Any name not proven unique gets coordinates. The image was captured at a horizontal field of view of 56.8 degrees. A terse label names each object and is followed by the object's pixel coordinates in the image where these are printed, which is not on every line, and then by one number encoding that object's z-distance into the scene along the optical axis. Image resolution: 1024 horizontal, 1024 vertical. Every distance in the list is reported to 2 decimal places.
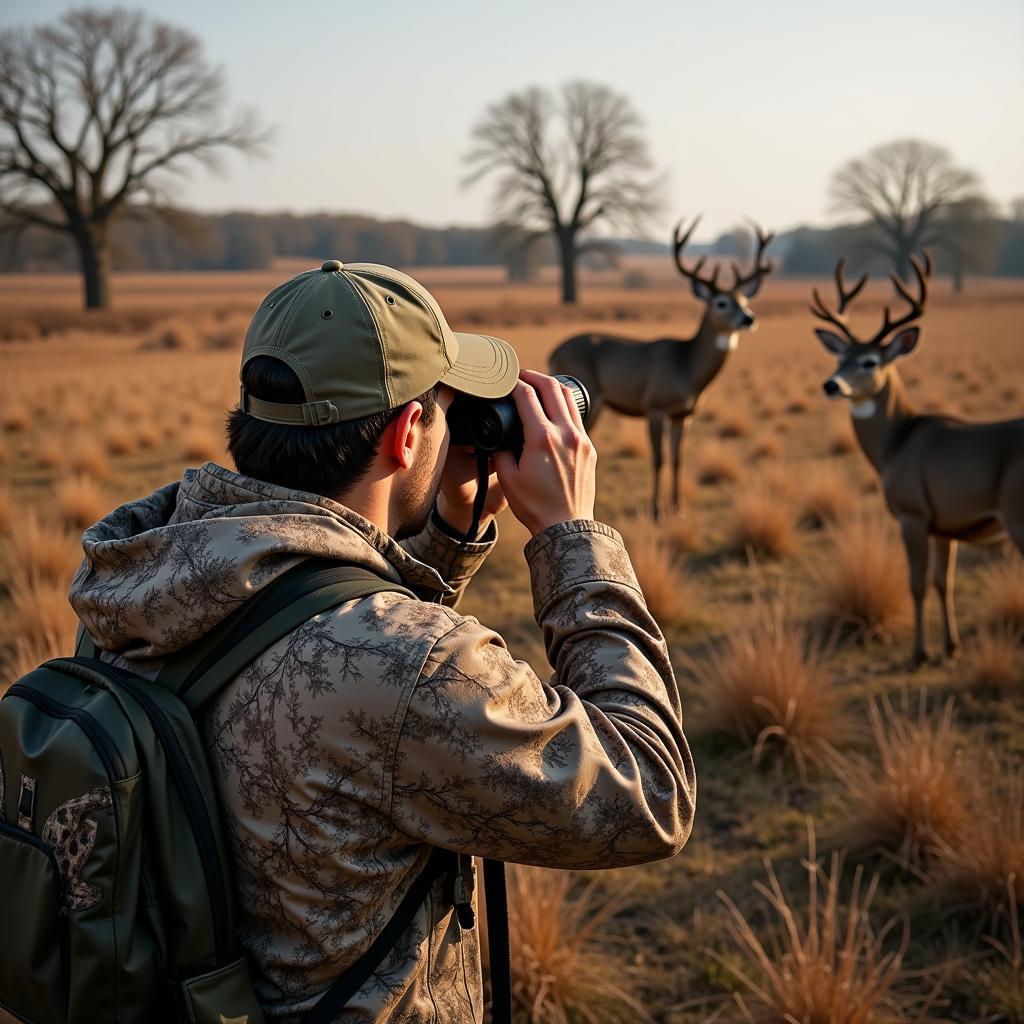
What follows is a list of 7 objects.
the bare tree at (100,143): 33.06
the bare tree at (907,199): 55.12
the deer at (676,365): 9.24
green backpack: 1.14
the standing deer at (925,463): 5.00
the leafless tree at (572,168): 47.94
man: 1.19
